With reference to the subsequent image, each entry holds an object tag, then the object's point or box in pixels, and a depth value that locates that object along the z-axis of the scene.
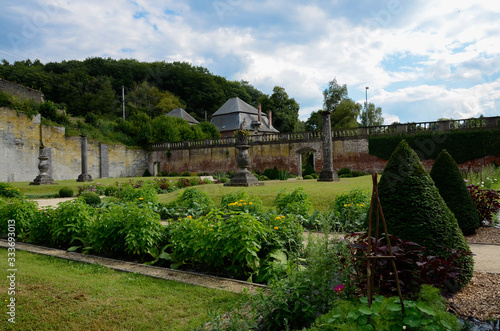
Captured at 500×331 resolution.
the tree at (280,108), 50.38
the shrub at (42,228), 5.85
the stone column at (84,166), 22.73
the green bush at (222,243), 3.76
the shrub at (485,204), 7.30
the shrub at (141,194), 9.17
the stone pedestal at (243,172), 14.40
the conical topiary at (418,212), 3.18
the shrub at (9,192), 13.24
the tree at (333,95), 43.53
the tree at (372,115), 46.69
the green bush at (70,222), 5.52
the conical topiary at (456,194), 6.29
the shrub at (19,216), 6.17
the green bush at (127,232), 4.58
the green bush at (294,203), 7.20
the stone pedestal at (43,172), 20.11
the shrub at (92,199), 11.20
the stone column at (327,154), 17.00
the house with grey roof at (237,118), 44.00
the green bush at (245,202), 6.71
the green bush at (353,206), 6.65
